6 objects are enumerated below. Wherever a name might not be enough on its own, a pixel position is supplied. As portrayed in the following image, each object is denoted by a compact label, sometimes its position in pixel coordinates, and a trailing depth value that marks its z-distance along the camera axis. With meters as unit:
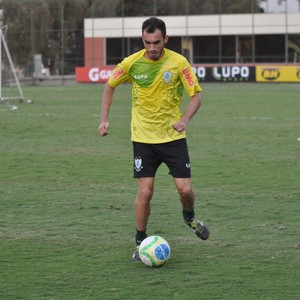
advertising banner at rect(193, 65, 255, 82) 47.53
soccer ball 7.05
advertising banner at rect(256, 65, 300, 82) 45.19
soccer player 7.30
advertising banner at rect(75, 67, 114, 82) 49.56
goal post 28.88
